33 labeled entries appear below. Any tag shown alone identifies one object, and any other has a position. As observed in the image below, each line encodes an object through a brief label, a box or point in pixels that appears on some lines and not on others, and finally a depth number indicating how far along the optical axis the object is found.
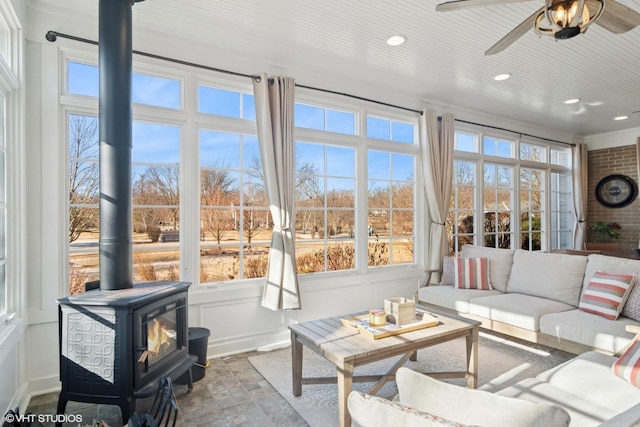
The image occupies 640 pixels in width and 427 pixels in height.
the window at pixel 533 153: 5.97
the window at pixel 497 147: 5.49
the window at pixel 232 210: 3.44
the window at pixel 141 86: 2.90
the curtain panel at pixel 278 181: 3.46
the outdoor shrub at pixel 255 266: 3.63
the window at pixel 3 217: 2.31
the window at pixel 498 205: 5.47
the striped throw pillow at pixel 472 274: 4.08
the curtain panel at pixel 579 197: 6.46
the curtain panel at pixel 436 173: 4.61
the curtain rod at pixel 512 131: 5.13
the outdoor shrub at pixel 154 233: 3.19
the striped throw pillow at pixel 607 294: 2.94
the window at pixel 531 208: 5.92
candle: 2.54
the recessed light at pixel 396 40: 3.13
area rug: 2.50
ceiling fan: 1.79
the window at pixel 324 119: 3.90
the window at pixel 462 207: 5.09
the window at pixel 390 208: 4.42
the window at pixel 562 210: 6.53
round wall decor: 6.25
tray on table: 2.41
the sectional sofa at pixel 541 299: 2.82
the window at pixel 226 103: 3.43
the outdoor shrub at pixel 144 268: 3.18
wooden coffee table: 2.12
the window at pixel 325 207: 3.94
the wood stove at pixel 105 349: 2.12
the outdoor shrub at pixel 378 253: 4.41
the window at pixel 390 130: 4.43
